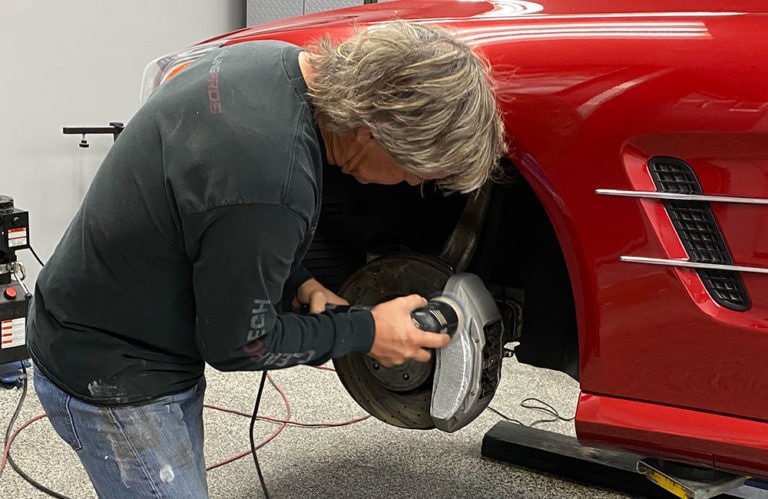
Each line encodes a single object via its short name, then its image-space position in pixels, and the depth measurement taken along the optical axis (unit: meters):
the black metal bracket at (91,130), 3.46
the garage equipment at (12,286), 2.61
